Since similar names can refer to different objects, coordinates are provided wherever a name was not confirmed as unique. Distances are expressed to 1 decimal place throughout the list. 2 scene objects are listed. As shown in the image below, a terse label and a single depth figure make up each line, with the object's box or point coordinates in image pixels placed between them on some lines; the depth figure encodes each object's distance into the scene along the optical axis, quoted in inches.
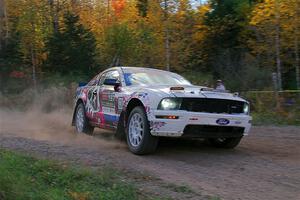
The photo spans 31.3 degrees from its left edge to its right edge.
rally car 336.8
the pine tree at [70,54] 1158.3
